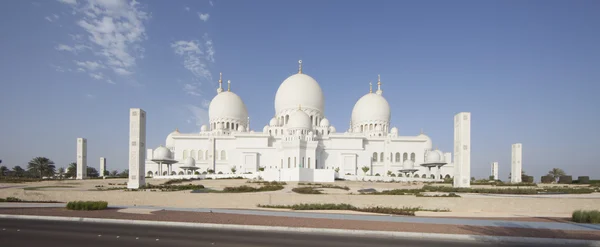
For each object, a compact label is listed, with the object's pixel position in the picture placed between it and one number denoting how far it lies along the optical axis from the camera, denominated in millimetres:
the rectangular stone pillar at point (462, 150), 32406
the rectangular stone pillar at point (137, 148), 31719
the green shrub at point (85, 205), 18109
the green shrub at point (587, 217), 15570
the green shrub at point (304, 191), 25659
